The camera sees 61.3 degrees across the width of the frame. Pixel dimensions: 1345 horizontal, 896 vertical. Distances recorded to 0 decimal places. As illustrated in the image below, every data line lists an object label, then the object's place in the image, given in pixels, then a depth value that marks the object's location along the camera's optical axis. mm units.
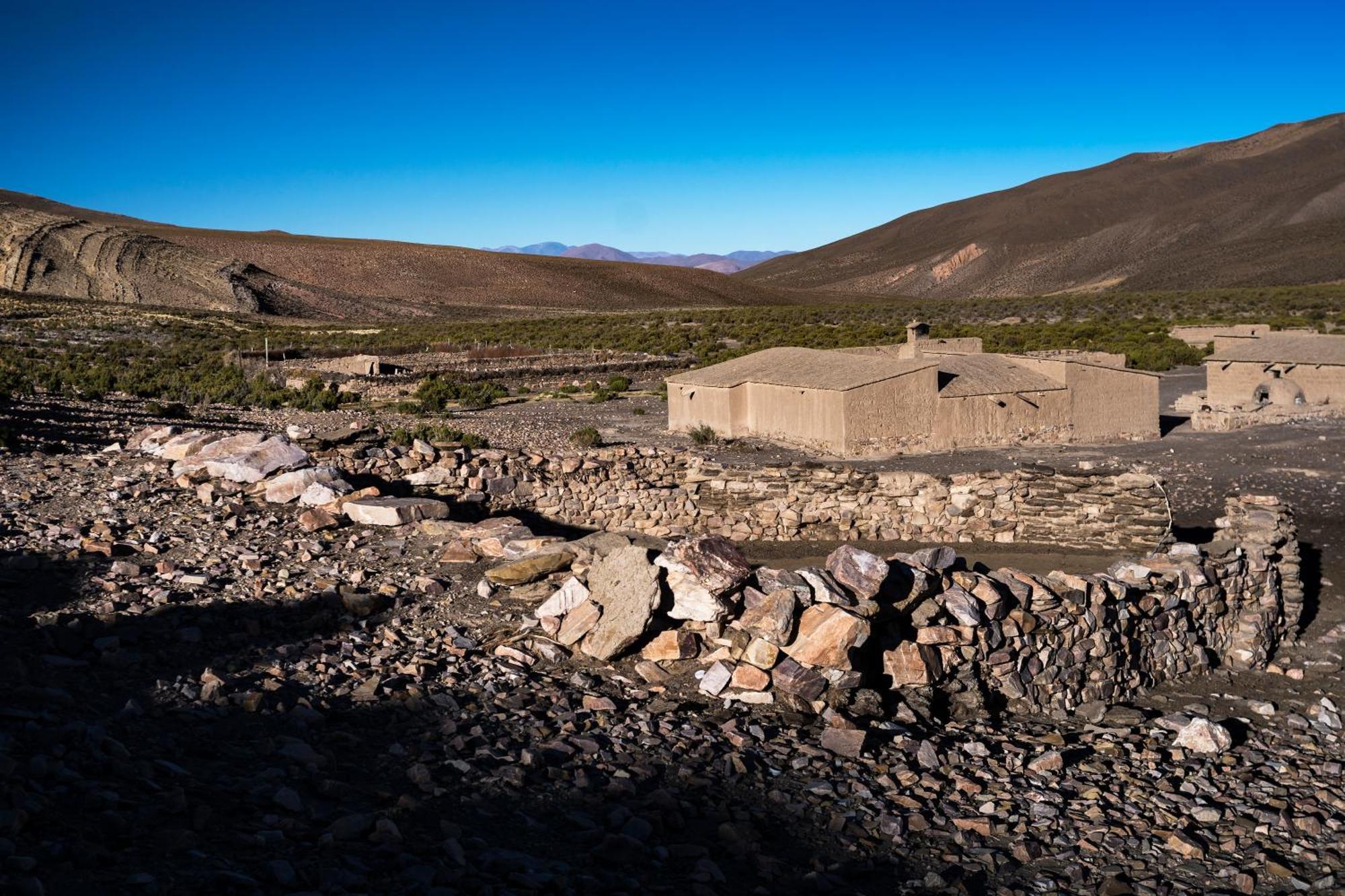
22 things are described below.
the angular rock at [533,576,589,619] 7352
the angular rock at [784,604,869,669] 6609
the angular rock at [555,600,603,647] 7121
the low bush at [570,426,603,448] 22359
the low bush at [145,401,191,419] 19281
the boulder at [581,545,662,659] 6969
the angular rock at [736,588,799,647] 6734
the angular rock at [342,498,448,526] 9336
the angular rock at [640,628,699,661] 6953
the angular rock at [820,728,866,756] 5910
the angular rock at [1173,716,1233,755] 6652
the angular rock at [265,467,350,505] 9859
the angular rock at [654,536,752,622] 6961
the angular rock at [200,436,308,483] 10250
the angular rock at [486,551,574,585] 7961
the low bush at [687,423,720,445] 24312
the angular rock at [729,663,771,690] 6570
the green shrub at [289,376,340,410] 25578
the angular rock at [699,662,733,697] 6613
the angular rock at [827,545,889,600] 7043
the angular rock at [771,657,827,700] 6492
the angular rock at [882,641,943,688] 6902
